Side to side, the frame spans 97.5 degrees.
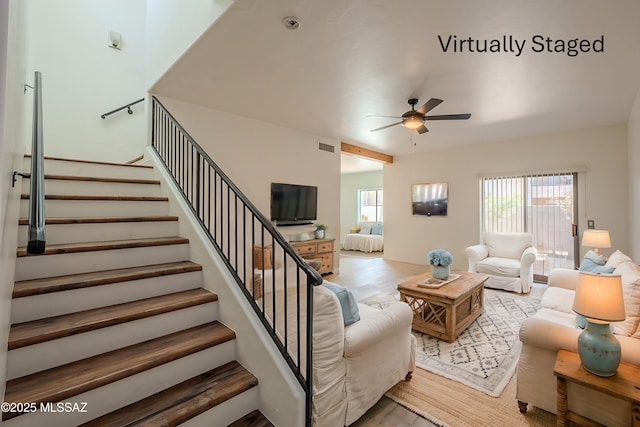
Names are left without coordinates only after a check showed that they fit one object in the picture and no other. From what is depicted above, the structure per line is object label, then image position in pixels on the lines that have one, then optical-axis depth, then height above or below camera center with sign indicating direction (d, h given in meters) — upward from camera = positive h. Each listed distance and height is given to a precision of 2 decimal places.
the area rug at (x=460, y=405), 1.84 -1.34
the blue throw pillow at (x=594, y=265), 2.46 -0.47
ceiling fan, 3.16 +1.19
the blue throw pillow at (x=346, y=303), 1.86 -0.60
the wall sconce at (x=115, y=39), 4.35 +2.72
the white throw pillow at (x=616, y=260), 2.52 -0.41
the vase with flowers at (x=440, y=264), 3.36 -0.58
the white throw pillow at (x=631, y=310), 1.71 -0.58
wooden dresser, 4.98 -0.67
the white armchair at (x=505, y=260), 4.54 -0.78
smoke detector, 2.15 +1.51
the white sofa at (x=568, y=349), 1.62 -0.94
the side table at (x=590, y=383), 1.41 -0.89
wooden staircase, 1.34 -0.69
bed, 8.83 -0.79
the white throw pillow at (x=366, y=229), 9.68 -0.49
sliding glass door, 5.08 +0.07
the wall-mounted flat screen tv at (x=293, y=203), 4.86 +0.20
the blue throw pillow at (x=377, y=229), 9.41 -0.47
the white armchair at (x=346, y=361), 1.65 -0.93
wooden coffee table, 2.85 -0.99
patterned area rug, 2.29 -1.31
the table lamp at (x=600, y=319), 1.53 -0.56
